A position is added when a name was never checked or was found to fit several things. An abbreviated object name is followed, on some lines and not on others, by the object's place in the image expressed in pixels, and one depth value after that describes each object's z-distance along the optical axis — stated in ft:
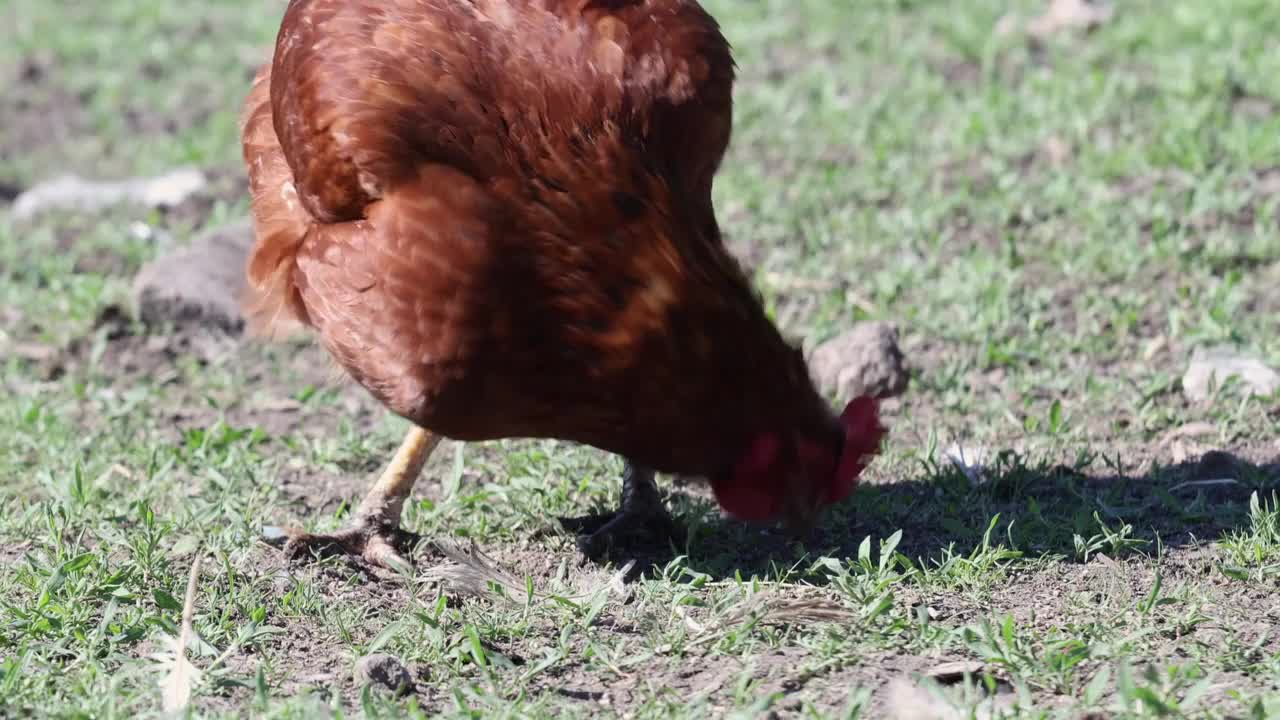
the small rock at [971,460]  29.58
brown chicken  23.40
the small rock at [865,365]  33.32
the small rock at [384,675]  22.17
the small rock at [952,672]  22.02
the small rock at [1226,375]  32.63
